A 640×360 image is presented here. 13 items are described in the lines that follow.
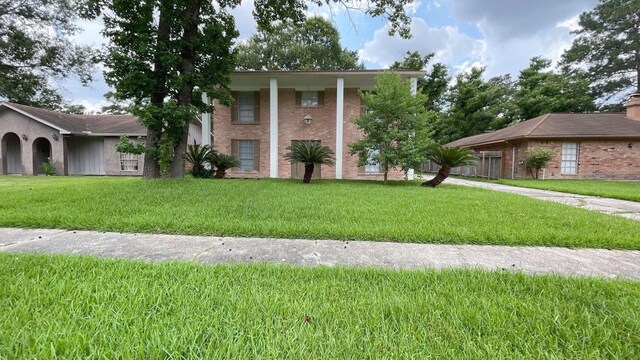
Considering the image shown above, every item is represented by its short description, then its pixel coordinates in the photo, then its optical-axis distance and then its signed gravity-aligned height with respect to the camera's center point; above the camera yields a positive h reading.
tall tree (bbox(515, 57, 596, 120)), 25.12 +7.30
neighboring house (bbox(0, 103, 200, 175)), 16.55 +1.41
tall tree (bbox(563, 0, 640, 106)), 26.27 +12.01
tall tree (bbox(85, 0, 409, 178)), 8.46 +3.52
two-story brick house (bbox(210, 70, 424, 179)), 14.73 +2.32
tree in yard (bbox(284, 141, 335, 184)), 10.24 +0.57
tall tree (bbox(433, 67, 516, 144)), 28.25 +6.48
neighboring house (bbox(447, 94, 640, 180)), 15.37 +1.33
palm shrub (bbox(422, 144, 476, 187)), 9.89 +0.48
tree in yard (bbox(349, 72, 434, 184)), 10.50 +1.74
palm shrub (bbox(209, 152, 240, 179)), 12.23 +0.23
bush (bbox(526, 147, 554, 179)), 15.01 +0.78
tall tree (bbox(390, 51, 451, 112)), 29.03 +10.03
